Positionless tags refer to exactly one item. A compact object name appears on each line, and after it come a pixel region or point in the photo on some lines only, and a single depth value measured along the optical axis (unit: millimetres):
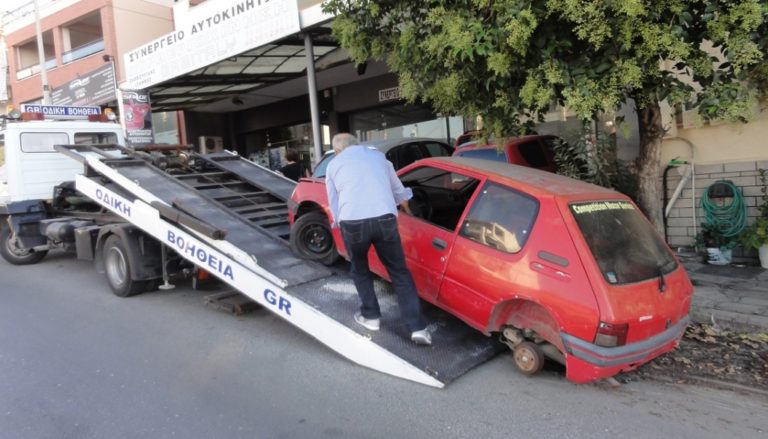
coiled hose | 6371
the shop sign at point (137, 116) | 11288
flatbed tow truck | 4195
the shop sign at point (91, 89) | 14773
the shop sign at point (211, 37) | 8430
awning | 8477
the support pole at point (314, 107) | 8952
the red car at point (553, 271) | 3418
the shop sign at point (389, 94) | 13195
